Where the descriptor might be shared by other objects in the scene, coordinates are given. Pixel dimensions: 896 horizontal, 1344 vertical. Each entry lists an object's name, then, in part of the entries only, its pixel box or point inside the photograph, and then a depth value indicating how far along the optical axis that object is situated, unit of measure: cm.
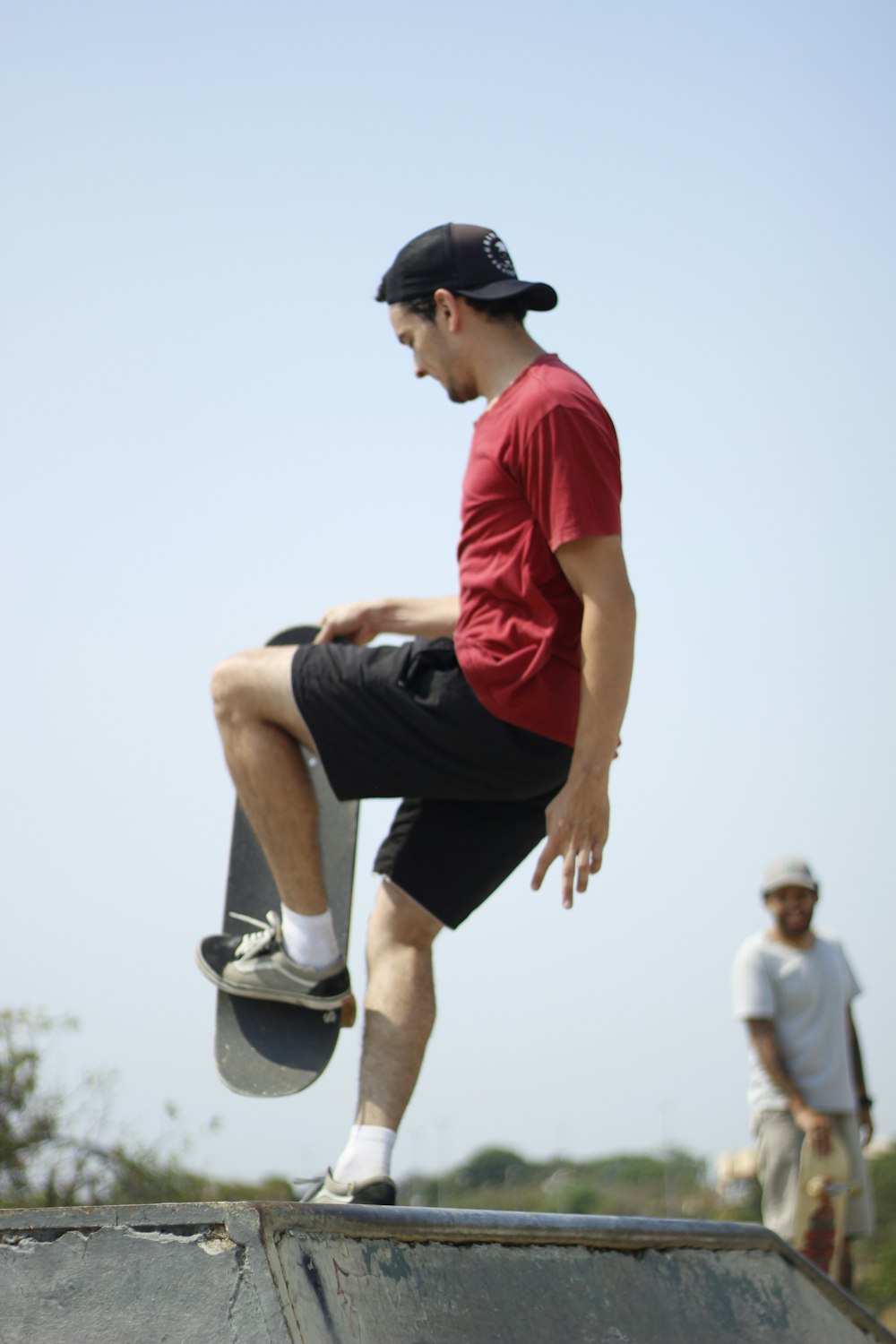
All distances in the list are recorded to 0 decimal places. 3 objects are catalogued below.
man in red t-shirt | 647
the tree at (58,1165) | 2112
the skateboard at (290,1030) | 741
